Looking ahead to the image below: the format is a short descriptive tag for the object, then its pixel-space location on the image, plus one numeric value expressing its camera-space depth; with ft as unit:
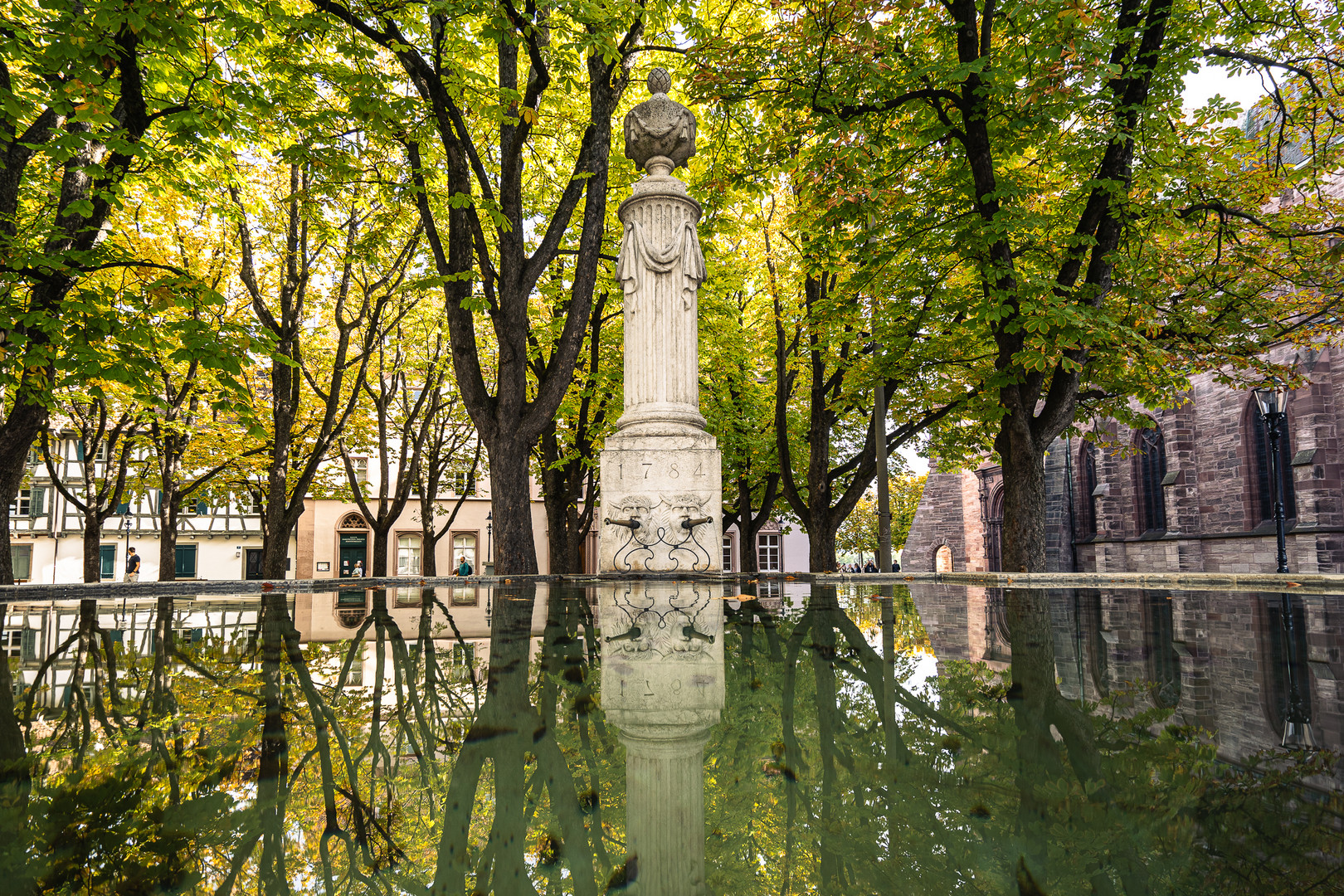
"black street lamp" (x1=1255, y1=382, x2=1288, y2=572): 55.31
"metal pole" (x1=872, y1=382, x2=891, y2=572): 36.76
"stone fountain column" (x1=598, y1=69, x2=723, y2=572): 24.45
